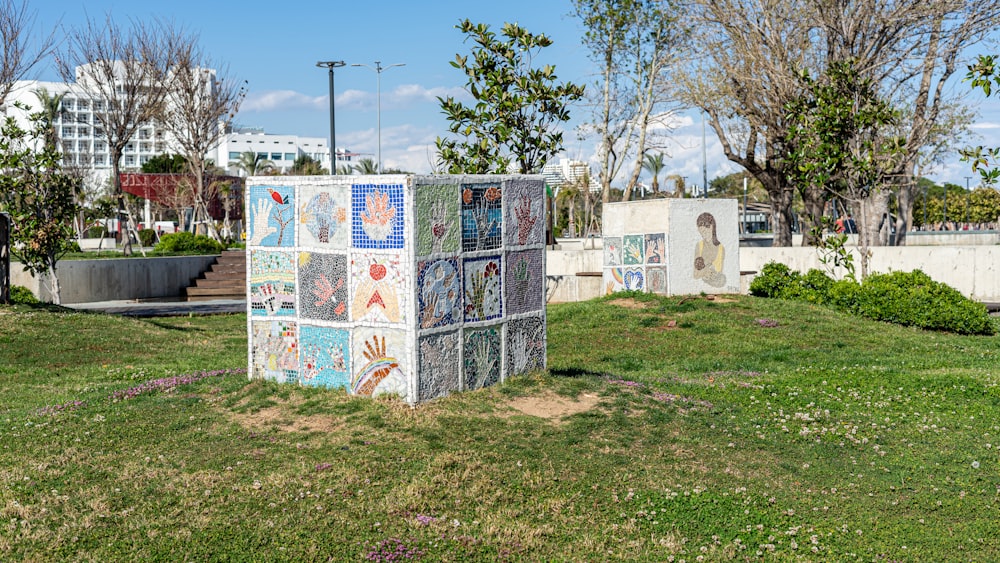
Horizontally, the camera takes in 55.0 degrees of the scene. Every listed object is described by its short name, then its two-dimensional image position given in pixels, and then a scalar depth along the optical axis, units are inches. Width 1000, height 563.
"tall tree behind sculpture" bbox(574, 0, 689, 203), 1398.9
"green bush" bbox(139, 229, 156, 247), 2262.7
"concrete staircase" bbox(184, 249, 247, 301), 1277.1
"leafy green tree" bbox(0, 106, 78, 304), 823.7
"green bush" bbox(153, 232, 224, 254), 1476.4
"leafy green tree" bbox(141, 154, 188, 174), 3363.7
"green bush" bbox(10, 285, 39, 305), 773.9
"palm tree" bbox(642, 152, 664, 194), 3759.8
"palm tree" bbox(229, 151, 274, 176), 3464.6
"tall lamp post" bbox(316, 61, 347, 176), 1202.0
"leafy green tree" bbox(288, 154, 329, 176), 3068.2
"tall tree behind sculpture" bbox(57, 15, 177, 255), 1473.9
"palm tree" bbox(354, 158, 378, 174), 3041.3
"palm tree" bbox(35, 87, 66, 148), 3078.2
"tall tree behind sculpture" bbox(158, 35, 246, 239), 1690.5
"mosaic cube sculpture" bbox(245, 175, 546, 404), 360.8
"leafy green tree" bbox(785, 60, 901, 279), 870.4
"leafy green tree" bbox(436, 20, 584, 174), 806.5
